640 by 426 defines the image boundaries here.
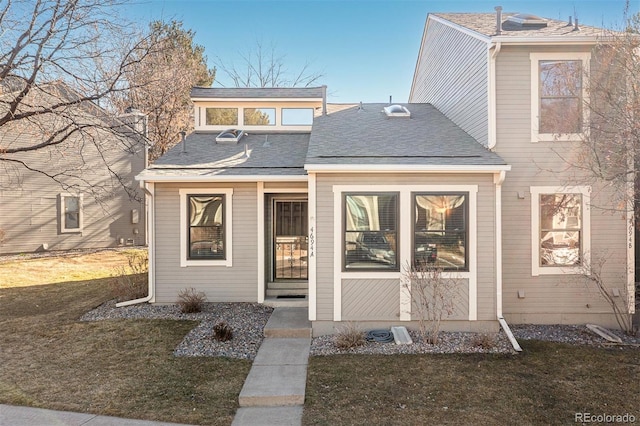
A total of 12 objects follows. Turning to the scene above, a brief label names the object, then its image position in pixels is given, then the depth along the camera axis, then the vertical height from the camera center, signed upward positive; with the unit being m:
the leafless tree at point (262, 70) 22.78 +8.92
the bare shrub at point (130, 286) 8.54 -1.67
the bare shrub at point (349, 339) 5.87 -1.97
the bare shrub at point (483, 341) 5.86 -1.99
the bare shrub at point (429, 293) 6.26 -1.34
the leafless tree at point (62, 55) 8.24 +3.72
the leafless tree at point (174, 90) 16.44 +5.98
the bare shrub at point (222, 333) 6.15 -1.94
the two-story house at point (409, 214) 6.53 +0.02
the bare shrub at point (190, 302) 7.70 -1.80
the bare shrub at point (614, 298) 6.89 -1.56
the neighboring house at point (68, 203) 14.99 +0.55
